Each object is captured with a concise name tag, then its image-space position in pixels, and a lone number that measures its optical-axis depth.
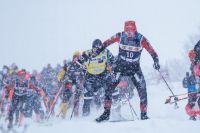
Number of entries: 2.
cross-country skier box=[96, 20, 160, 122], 17.20
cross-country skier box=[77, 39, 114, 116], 22.25
